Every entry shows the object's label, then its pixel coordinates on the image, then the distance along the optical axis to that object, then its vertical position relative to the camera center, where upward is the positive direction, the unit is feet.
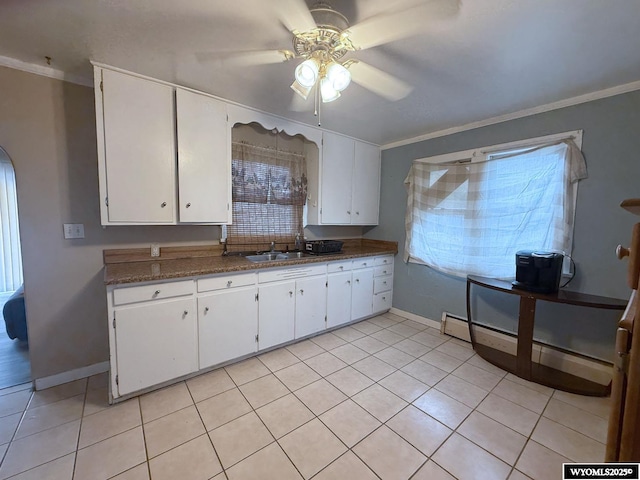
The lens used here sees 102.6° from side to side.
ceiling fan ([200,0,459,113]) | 4.20 +3.49
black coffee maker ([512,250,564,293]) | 6.88 -1.23
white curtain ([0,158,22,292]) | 12.68 -1.17
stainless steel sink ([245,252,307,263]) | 8.84 -1.30
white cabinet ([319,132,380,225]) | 10.48 +1.80
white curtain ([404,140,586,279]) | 7.36 +0.55
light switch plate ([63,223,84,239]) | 6.66 -0.34
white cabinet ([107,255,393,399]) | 5.92 -2.75
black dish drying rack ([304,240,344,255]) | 10.02 -0.98
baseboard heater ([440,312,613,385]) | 6.86 -3.84
